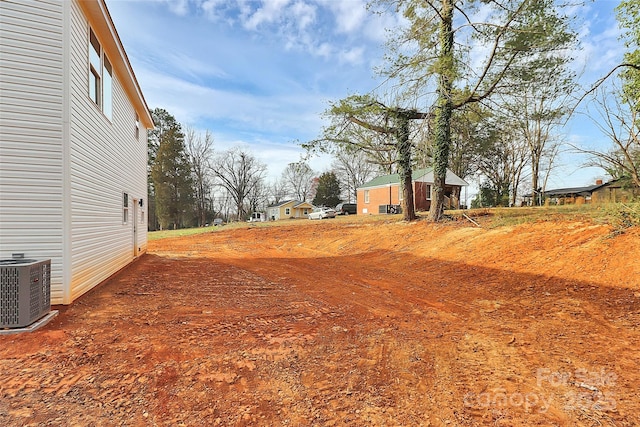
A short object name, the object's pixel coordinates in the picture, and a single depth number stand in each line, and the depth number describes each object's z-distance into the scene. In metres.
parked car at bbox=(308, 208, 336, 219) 34.16
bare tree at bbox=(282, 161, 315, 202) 60.06
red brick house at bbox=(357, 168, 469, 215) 27.36
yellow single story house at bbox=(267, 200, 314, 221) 50.84
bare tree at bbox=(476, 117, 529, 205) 29.80
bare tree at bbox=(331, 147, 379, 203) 51.56
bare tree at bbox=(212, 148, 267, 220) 42.59
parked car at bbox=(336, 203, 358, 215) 37.35
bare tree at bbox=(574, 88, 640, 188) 13.31
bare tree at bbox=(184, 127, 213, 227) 40.41
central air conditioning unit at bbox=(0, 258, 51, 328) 3.73
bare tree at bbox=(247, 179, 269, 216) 49.56
